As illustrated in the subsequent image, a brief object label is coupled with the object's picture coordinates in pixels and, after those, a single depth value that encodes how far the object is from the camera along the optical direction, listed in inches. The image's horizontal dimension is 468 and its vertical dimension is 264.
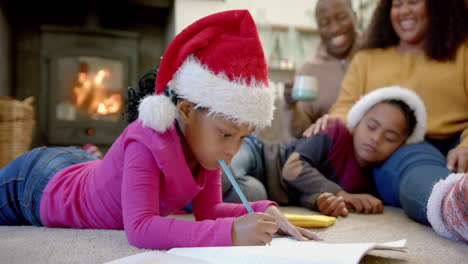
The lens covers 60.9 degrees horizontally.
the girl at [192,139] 22.6
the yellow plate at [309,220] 31.2
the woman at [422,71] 44.8
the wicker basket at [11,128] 67.2
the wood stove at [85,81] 88.7
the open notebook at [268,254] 18.6
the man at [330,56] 62.9
